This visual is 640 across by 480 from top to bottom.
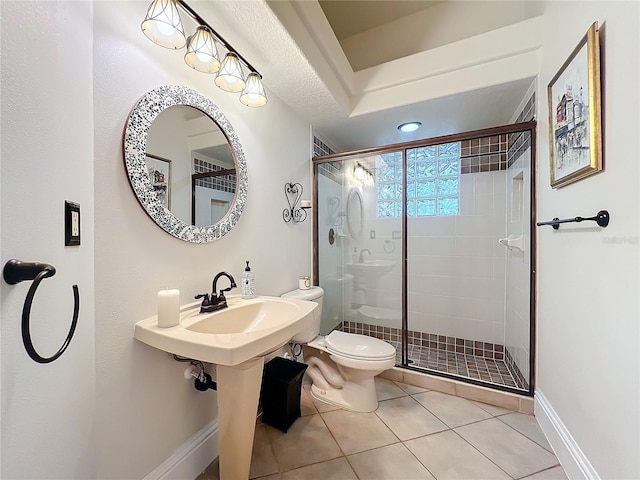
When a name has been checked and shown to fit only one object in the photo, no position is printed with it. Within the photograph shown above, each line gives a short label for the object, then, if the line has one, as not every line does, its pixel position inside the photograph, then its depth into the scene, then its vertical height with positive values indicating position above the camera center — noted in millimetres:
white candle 1007 -274
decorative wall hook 2035 +275
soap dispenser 1455 -255
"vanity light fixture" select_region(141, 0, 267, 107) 972 +822
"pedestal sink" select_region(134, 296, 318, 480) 867 -388
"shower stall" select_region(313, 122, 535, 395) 2324 -110
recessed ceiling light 2377 +1063
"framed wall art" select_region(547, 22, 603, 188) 986 +548
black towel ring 483 -70
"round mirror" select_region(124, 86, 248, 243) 1036 +363
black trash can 1525 -944
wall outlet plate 714 +47
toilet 1671 -865
